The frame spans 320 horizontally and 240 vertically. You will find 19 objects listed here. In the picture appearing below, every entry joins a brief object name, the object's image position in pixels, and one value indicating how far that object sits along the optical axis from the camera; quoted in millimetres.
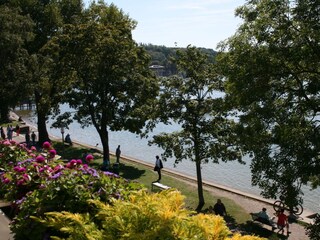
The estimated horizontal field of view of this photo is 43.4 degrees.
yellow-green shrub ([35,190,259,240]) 3459
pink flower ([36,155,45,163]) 6129
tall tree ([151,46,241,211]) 19062
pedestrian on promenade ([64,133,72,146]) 34031
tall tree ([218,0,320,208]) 11367
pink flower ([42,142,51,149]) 7066
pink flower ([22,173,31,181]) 5719
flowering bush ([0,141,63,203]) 5715
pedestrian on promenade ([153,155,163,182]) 23234
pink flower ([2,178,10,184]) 6041
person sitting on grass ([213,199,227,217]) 16889
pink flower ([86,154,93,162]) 6409
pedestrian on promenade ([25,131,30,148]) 29727
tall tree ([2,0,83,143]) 28328
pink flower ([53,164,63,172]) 5704
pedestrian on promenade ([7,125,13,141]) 27283
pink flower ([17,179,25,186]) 5695
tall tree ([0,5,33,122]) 24719
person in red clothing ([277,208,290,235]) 15828
